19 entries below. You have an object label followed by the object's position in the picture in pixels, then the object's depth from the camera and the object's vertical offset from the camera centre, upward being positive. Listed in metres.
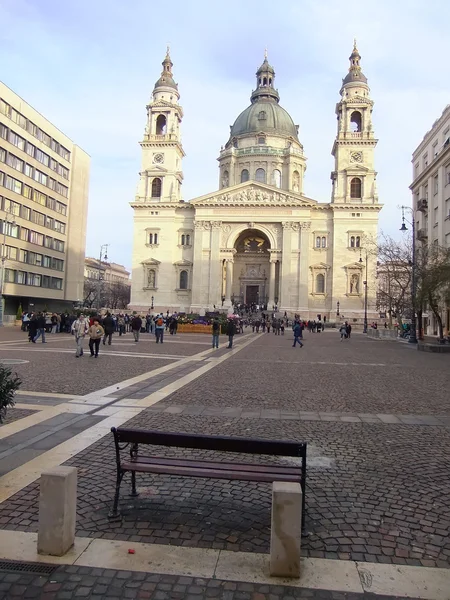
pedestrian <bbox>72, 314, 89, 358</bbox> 16.94 -0.61
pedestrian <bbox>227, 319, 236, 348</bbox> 24.47 -0.52
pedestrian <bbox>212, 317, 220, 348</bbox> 23.11 -0.62
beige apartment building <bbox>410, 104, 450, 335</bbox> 39.69 +12.42
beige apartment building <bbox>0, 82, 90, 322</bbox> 48.54 +11.78
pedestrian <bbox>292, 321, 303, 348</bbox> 26.92 -0.43
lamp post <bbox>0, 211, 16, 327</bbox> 41.84 +8.72
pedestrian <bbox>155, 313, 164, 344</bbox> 25.39 -0.58
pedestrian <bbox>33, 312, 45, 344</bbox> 22.50 -0.49
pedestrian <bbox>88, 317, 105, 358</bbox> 16.77 -0.67
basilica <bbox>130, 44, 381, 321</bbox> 70.31 +13.19
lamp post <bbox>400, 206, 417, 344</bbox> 30.53 +2.19
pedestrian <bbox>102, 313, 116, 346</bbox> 22.38 -0.41
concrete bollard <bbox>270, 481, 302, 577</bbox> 3.34 -1.45
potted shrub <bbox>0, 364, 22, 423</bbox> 4.90 -0.76
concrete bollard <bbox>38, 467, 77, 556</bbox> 3.50 -1.43
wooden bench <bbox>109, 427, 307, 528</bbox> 3.98 -1.23
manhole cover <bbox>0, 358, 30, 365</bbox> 14.41 -1.48
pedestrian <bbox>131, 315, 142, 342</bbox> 26.03 -0.48
